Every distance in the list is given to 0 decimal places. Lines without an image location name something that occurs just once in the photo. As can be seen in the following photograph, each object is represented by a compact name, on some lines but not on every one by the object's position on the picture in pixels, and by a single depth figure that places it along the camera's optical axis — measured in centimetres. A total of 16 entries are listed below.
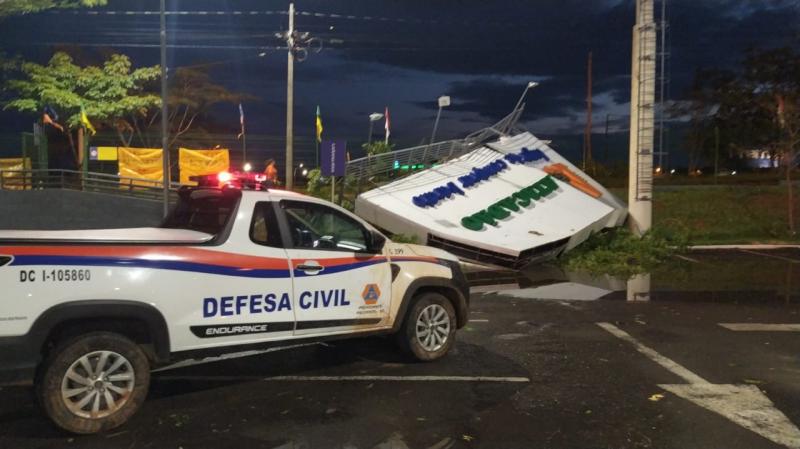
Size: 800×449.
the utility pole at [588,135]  4112
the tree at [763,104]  2084
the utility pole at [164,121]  1809
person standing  1416
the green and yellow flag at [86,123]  2437
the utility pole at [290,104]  2214
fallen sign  1444
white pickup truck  445
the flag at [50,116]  2452
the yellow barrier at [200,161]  2491
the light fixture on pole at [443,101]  2148
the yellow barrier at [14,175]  2133
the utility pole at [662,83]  1798
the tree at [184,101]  3350
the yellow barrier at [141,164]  2408
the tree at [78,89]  2572
